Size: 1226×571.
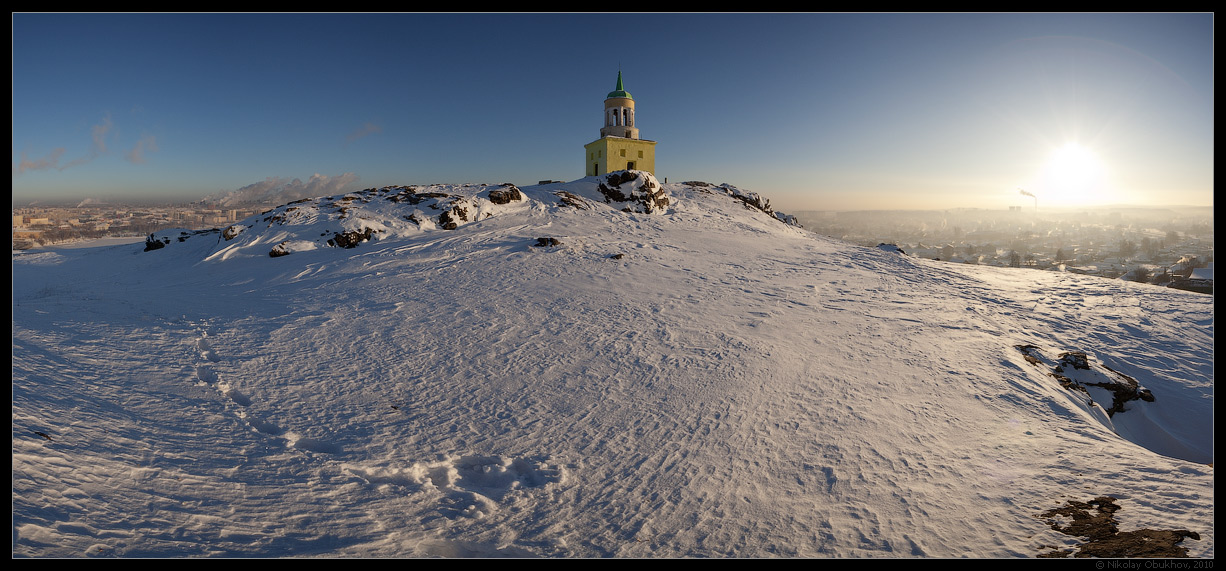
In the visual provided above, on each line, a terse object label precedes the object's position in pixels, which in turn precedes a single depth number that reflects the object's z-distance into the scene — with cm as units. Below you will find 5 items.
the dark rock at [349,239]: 1931
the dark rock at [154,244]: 2305
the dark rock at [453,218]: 2236
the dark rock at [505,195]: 2636
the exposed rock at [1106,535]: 517
